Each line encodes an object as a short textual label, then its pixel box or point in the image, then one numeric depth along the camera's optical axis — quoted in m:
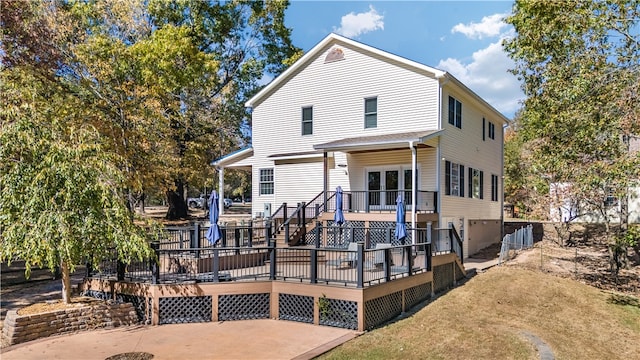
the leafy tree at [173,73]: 17.98
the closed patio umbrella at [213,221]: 12.36
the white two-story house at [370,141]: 16.70
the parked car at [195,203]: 56.34
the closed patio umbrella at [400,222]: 12.84
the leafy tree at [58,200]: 8.59
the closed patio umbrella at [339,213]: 15.21
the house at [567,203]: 18.16
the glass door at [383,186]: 17.33
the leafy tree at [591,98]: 12.23
